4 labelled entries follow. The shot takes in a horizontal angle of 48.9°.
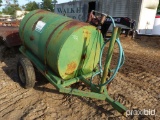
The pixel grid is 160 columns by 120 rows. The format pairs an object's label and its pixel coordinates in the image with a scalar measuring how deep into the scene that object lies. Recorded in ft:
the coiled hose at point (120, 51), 10.71
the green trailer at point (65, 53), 12.15
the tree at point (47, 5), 190.80
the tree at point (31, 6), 195.00
